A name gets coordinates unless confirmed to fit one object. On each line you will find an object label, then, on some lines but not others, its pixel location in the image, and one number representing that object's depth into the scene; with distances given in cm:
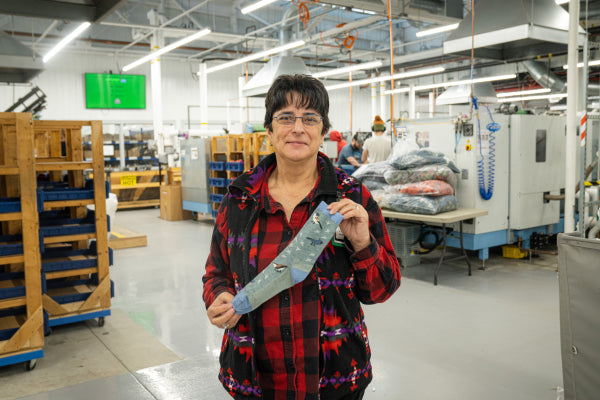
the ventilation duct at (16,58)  789
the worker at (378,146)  727
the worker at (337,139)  927
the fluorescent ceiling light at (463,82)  1242
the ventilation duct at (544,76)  1405
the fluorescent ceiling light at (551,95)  1479
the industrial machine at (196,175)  952
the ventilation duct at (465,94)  1443
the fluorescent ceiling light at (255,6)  764
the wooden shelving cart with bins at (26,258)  310
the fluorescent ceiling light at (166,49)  963
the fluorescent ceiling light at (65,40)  852
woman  132
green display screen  1652
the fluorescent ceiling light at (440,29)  832
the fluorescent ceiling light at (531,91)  1524
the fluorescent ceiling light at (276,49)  996
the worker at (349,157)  807
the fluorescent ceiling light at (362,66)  1171
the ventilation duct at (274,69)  1075
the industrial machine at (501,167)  560
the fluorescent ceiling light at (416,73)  1227
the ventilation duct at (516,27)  538
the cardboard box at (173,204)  1023
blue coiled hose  556
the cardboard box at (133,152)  1422
